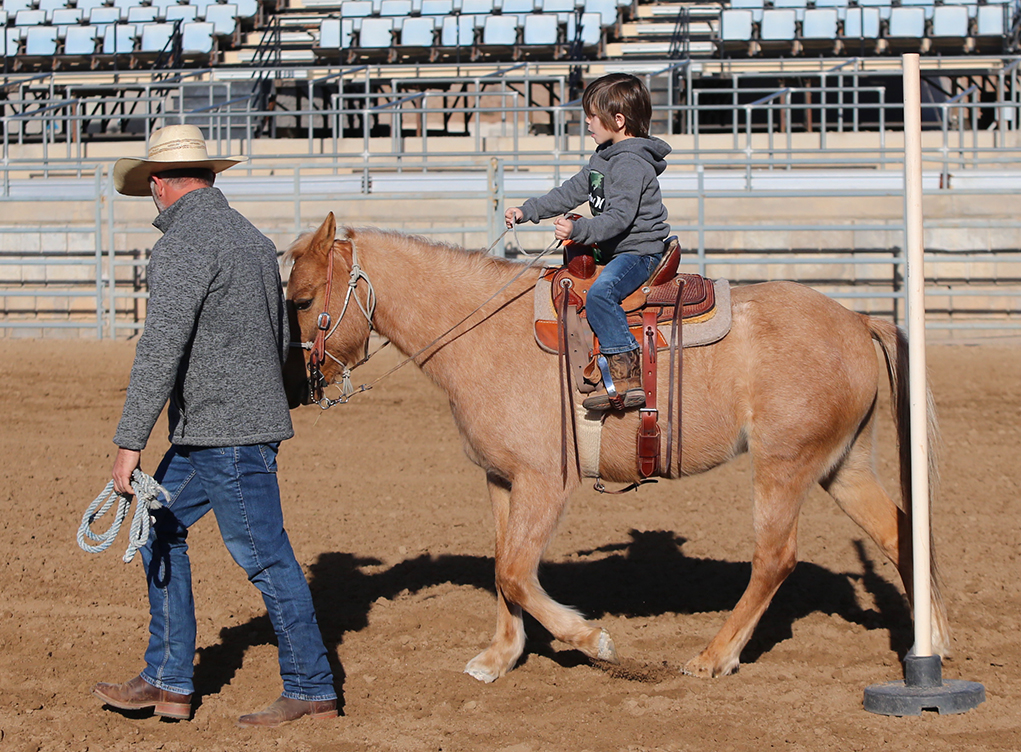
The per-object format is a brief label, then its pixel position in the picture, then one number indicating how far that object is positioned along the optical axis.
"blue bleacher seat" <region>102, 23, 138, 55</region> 20.56
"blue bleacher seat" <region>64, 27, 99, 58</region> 20.83
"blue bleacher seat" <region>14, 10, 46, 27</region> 21.88
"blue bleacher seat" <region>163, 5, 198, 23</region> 21.44
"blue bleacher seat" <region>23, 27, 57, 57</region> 20.80
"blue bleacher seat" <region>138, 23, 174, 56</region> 20.61
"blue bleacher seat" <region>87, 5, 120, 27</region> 21.62
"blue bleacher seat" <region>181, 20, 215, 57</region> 20.52
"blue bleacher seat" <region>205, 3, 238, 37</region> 21.06
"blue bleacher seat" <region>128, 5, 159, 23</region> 21.48
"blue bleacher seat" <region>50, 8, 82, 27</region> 21.69
